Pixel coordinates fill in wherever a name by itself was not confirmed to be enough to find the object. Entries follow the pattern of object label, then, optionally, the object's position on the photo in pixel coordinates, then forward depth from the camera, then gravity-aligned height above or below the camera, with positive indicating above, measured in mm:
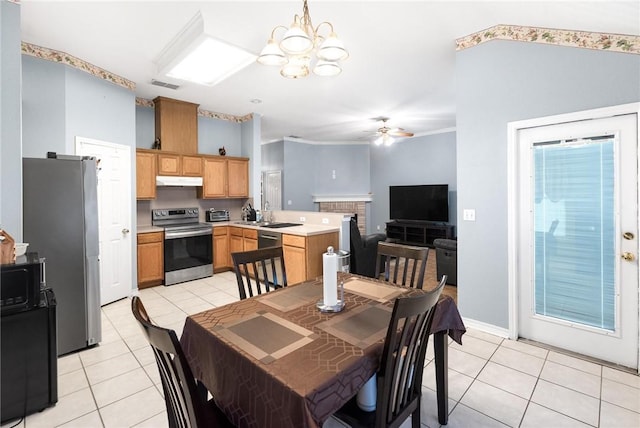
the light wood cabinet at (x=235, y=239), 5107 -468
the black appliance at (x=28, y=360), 1820 -894
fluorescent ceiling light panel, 2797 +1600
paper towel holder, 1558 -492
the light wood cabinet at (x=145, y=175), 4441 +554
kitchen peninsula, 4078 -430
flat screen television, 7236 +172
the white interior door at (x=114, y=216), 3744 -32
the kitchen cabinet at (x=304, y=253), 4012 -570
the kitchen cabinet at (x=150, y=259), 4371 -666
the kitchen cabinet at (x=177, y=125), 4777 +1405
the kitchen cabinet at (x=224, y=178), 5238 +609
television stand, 7141 -546
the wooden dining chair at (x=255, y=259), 2012 -335
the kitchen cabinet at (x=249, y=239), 4811 -443
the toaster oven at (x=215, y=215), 5500 -54
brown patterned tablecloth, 978 -538
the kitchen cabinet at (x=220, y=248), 5148 -607
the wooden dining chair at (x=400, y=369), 1158 -657
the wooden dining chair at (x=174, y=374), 903 -515
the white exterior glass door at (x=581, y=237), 2322 -243
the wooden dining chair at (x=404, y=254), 2086 -321
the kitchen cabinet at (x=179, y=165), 4695 +760
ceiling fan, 5863 +1473
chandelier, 1913 +1047
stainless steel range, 4543 -513
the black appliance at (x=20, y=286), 1813 -432
